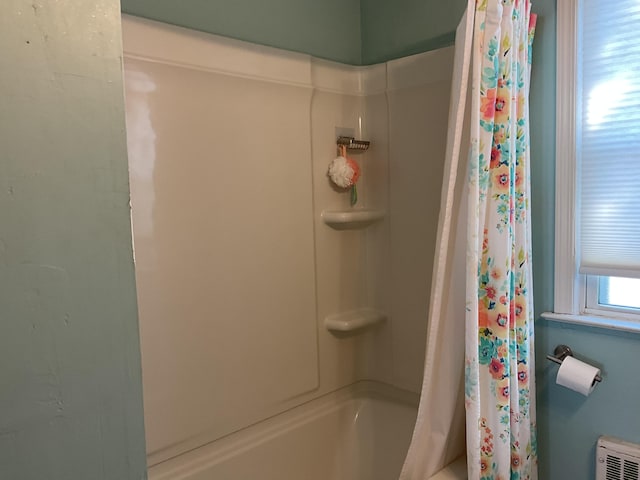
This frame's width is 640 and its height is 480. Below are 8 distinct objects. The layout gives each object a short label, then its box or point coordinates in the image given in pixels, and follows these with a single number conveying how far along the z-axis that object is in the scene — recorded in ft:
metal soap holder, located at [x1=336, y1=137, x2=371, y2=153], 7.18
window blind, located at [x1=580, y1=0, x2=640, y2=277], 4.94
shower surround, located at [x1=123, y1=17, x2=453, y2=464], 5.44
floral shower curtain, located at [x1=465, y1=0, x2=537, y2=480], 4.61
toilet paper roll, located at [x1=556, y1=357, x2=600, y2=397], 4.99
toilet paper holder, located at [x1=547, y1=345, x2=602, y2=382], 5.35
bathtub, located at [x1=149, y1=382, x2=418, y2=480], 6.06
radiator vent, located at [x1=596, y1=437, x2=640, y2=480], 4.91
